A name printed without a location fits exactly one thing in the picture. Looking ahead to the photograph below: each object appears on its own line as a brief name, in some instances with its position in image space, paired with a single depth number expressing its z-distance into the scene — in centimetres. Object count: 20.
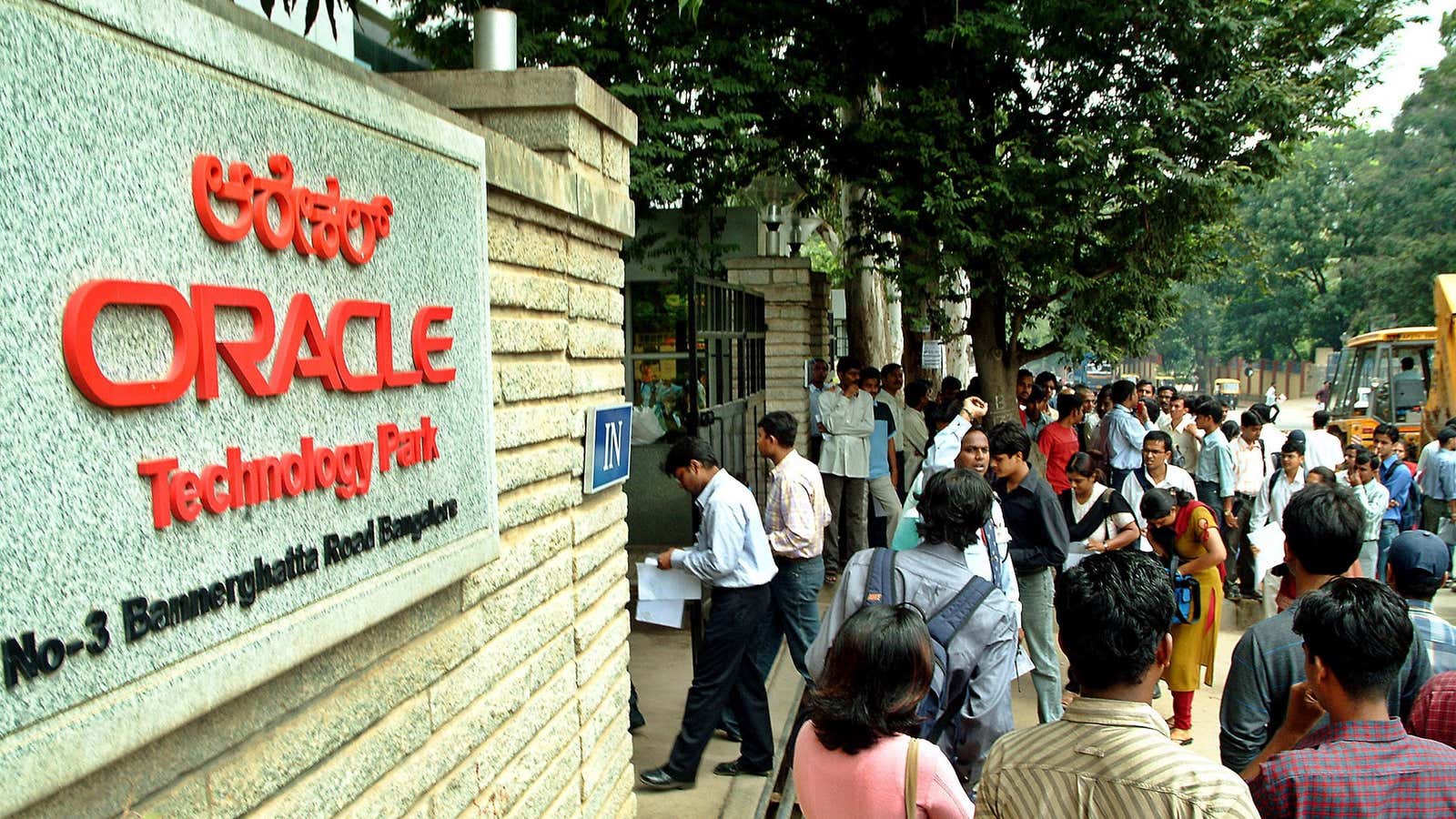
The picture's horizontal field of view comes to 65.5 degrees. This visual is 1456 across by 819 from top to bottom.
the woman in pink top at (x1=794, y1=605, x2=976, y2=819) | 286
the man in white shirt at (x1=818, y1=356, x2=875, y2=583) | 984
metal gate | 741
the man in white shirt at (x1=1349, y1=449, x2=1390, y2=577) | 841
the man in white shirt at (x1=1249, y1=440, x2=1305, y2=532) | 890
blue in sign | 382
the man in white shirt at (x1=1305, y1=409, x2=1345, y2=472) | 1032
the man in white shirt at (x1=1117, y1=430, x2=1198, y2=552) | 721
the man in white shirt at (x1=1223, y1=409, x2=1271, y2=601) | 967
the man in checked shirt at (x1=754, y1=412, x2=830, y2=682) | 594
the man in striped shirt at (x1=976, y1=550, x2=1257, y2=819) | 220
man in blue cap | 353
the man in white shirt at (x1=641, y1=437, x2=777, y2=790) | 529
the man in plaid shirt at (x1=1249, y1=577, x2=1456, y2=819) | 249
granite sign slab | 147
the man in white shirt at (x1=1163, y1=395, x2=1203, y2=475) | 1029
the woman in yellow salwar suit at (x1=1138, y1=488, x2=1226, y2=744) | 612
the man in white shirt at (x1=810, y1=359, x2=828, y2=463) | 1097
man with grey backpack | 403
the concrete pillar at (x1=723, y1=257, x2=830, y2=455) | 1107
